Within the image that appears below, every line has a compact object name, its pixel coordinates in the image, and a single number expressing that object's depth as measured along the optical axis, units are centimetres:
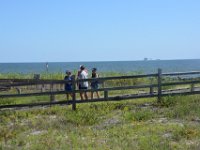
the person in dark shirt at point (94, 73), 1906
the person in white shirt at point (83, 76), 1742
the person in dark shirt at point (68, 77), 1776
